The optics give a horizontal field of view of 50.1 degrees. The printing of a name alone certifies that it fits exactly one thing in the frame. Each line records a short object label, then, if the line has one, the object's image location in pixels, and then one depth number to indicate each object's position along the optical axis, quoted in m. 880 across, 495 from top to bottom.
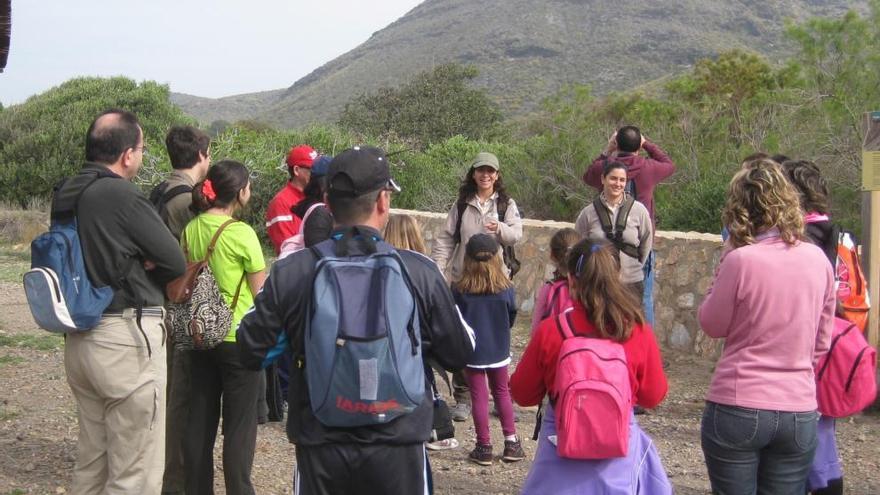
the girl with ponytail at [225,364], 4.12
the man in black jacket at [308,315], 2.61
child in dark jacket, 5.32
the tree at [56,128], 20.69
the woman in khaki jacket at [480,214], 6.00
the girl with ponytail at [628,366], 3.00
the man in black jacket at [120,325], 3.52
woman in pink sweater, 3.11
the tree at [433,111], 33.72
